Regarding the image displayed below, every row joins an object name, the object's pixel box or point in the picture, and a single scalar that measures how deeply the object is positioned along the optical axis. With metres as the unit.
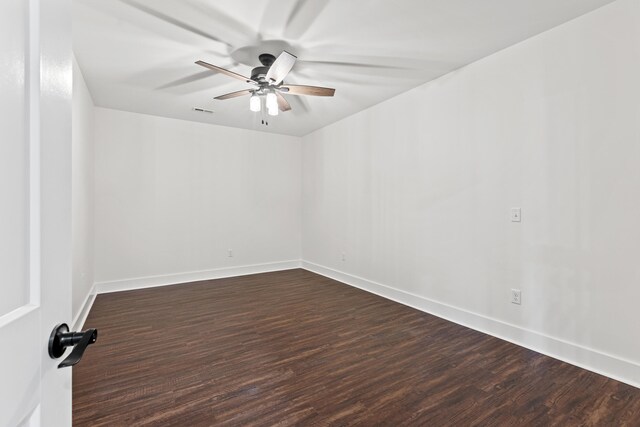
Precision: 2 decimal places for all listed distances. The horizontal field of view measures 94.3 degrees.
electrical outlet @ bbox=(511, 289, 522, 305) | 2.59
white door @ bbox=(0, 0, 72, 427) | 0.49
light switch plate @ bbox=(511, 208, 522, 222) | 2.60
